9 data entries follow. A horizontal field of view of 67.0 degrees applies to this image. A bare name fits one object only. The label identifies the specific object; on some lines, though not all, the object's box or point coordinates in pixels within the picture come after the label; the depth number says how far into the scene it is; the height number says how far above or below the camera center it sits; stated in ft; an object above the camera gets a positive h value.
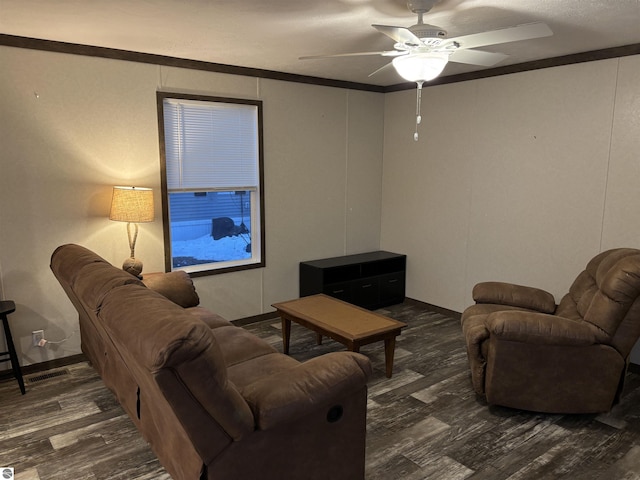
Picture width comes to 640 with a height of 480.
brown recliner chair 9.30 -3.57
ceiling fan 7.70 +2.12
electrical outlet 11.93 -4.19
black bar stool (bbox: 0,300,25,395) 10.52 -3.80
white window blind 13.60 +0.65
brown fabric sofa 5.12 -2.98
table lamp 11.69 -0.98
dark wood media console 15.96 -3.73
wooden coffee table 10.88 -3.63
